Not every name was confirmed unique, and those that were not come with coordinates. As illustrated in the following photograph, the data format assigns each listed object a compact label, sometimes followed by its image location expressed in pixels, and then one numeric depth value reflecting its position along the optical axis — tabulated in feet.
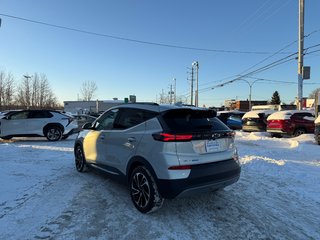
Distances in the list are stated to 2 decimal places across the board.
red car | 39.86
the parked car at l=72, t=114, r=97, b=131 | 53.43
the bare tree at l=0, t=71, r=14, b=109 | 134.30
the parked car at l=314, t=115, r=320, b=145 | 30.66
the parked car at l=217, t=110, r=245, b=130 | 61.76
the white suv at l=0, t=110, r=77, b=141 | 36.01
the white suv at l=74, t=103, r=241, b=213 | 10.58
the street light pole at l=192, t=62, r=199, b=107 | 122.11
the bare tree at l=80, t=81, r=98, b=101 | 225.77
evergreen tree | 270.69
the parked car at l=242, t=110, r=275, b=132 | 48.08
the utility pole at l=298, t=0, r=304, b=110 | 49.45
